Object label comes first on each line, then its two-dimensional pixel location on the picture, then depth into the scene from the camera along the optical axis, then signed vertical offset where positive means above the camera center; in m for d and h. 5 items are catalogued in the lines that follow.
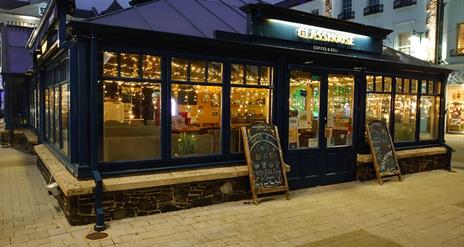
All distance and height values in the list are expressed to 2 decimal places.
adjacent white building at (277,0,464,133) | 20.69 +4.53
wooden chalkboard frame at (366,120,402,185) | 8.25 -1.24
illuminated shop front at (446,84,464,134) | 21.56 -0.05
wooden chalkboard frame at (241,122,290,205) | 6.54 -1.29
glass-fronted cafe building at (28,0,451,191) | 5.67 +0.40
